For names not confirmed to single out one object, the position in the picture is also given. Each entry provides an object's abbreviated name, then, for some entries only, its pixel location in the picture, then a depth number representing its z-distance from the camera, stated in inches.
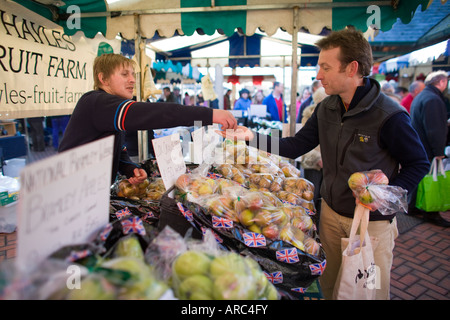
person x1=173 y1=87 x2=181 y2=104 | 548.4
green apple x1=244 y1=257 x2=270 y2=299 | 34.7
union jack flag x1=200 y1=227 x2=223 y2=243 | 52.3
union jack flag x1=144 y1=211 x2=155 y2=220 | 62.1
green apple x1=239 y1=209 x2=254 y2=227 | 55.6
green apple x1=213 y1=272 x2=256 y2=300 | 31.4
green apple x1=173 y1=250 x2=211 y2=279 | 34.1
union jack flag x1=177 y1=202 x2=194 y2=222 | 53.2
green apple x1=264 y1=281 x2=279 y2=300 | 35.3
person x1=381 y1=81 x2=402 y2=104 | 247.8
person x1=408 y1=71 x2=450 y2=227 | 169.5
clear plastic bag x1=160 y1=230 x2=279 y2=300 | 31.9
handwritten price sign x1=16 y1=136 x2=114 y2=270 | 26.1
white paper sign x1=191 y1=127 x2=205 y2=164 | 81.9
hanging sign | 95.3
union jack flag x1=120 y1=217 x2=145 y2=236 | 40.4
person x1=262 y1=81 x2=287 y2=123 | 325.7
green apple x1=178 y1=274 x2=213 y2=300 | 32.4
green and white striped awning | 109.0
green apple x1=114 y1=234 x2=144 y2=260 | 36.6
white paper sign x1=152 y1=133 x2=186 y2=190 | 59.7
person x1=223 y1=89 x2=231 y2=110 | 421.9
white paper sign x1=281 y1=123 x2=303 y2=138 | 143.4
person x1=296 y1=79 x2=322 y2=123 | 227.8
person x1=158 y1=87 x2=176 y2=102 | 386.0
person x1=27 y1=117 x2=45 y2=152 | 358.9
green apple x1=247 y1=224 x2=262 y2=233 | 54.7
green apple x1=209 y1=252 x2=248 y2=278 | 33.5
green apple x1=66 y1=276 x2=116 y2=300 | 27.6
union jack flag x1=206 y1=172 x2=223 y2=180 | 78.9
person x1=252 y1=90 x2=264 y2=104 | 409.1
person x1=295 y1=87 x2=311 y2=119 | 382.0
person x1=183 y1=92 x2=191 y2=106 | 478.2
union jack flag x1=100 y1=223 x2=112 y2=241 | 37.3
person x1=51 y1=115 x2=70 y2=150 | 379.6
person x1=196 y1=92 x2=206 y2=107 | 603.3
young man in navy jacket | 57.4
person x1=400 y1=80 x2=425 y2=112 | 221.9
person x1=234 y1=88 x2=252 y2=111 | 376.0
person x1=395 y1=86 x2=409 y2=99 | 331.8
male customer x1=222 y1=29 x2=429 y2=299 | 65.3
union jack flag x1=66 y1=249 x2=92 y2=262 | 31.2
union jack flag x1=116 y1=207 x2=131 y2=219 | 59.2
